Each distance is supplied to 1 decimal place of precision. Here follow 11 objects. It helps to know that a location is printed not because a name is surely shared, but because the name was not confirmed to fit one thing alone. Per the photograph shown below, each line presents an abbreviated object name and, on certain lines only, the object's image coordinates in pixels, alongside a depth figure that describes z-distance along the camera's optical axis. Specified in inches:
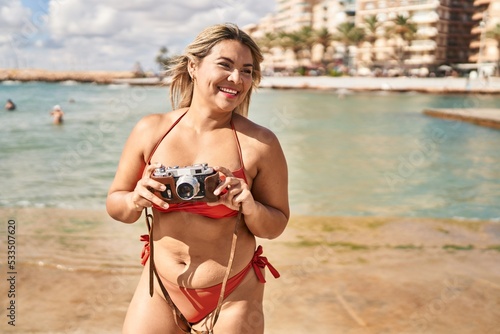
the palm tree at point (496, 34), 2805.1
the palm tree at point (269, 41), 4057.6
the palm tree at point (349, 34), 3289.9
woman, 72.1
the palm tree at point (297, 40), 3828.7
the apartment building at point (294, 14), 4205.2
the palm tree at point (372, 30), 3187.3
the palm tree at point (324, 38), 3639.3
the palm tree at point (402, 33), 2972.4
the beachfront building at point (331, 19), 3725.4
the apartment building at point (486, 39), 2871.6
